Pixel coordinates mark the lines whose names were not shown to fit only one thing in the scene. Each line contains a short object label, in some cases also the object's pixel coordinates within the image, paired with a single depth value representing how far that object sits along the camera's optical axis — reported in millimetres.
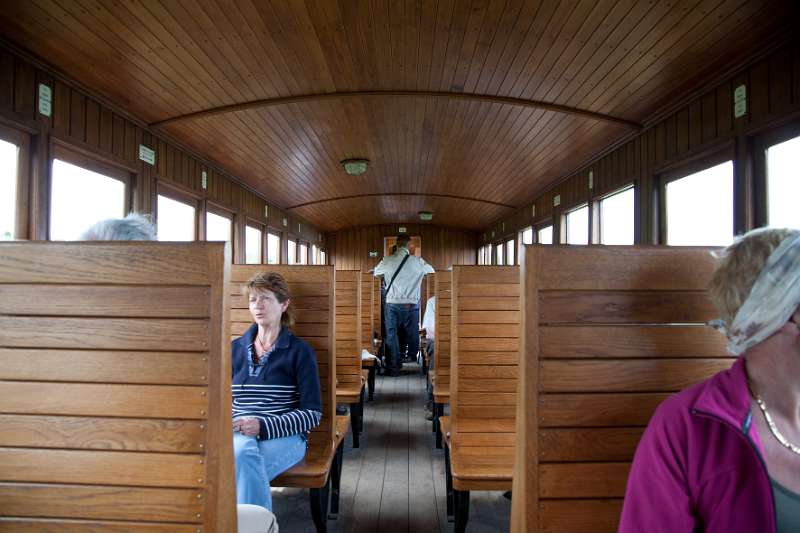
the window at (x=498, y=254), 10114
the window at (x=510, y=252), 9023
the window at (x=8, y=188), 2623
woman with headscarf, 837
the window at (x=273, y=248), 8180
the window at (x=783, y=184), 2537
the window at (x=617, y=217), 4480
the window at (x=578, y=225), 5598
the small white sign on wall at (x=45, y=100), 2770
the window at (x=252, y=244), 6793
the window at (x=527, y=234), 7823
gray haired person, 1459
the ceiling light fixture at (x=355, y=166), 5316
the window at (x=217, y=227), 5418
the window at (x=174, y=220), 4371
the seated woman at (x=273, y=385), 1850
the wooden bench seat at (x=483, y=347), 2477
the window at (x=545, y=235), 6902
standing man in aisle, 5496
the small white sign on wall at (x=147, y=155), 3855
